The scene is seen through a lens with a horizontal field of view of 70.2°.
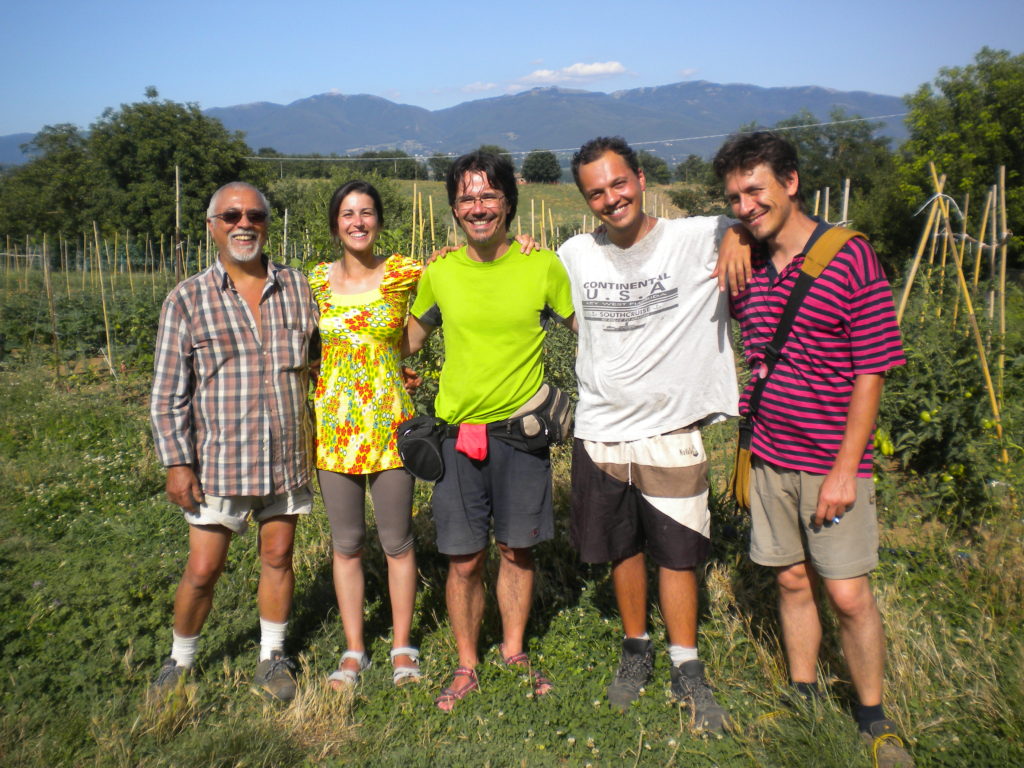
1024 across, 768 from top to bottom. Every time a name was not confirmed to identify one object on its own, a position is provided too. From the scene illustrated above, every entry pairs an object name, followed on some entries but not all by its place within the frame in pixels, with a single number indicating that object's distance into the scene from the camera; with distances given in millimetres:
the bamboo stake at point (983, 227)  5364
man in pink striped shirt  2252
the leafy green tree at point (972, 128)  23984
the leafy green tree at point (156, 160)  36594
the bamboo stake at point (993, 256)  5064
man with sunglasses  2816
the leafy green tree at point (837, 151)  39469
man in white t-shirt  2676
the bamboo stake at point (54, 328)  9527
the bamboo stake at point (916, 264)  5084
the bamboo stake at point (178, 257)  8508
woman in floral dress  2992
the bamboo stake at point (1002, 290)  4711
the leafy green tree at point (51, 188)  38406
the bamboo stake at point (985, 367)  4410
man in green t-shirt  2834
